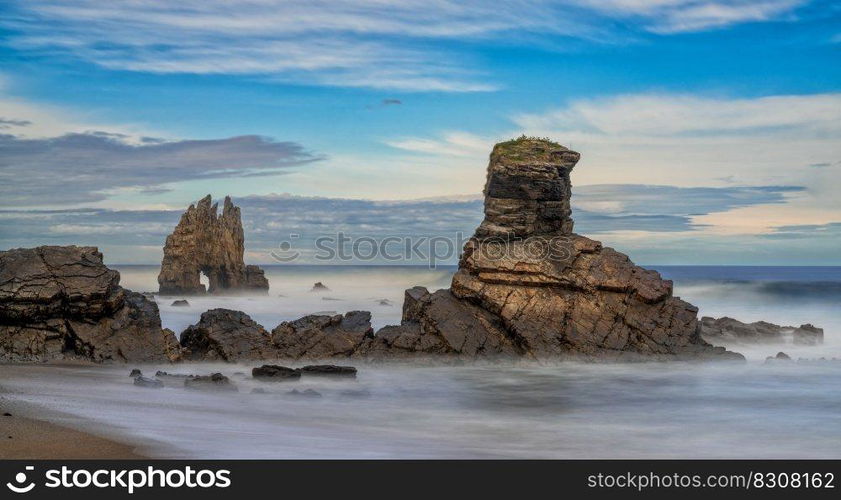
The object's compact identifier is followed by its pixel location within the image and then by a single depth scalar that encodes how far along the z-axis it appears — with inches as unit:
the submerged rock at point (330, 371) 1005.2
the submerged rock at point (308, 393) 876.0
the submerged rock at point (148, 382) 883.4
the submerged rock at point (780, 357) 1212.0
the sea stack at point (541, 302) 1121.4
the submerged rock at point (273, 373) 956.0
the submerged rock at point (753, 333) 1428.4
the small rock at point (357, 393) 908.0
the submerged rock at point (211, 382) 882.1
